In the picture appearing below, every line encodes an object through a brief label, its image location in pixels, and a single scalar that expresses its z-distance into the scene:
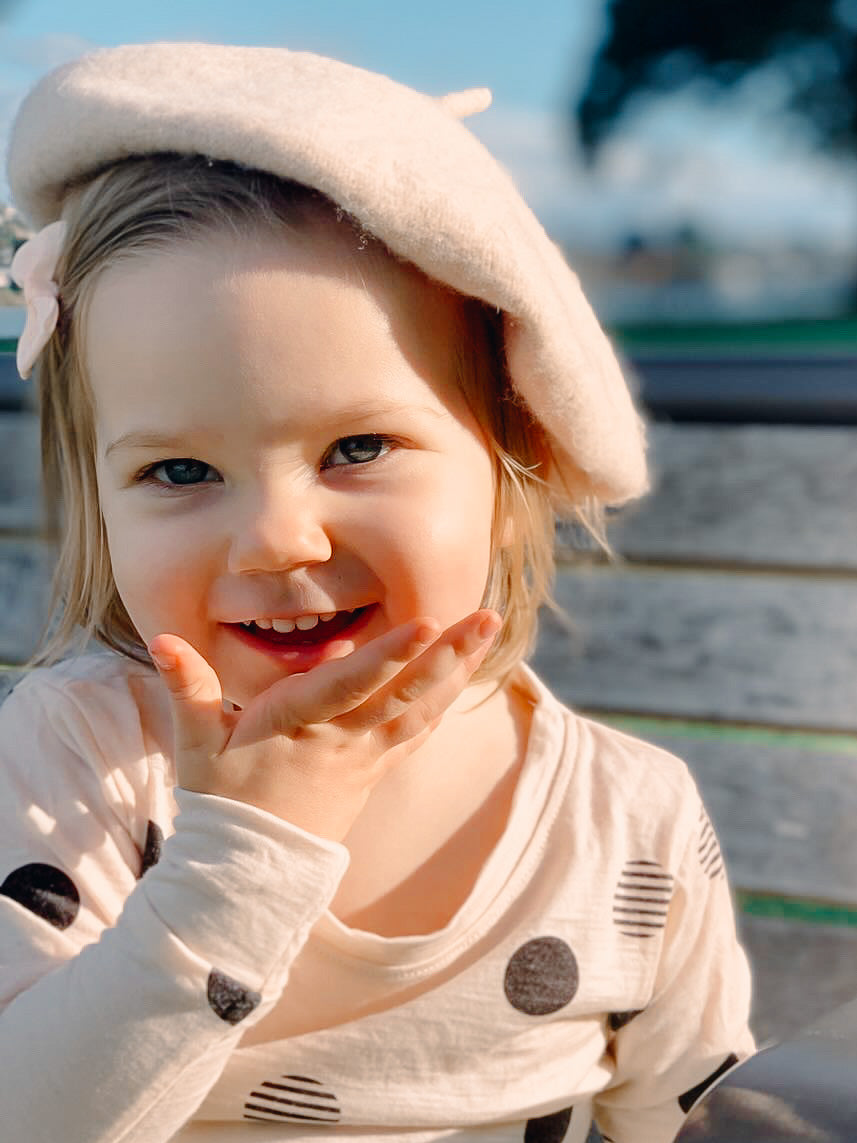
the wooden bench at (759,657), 0.91
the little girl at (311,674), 0.52
